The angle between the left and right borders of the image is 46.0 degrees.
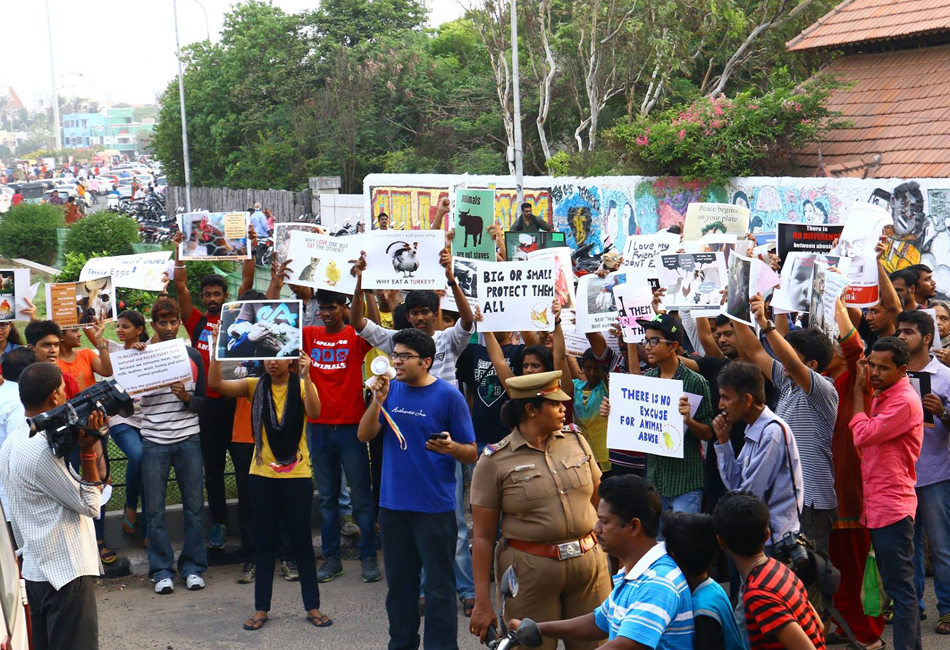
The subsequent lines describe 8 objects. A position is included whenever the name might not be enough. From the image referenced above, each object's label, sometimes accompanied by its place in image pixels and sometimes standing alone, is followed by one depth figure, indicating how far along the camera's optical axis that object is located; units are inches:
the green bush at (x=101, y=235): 1007.6
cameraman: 212.2
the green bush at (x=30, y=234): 1187.3
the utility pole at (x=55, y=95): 3946.9
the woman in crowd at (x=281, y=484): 284.7
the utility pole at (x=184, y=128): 1560.0
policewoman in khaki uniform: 203.3
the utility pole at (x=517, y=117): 825.4
